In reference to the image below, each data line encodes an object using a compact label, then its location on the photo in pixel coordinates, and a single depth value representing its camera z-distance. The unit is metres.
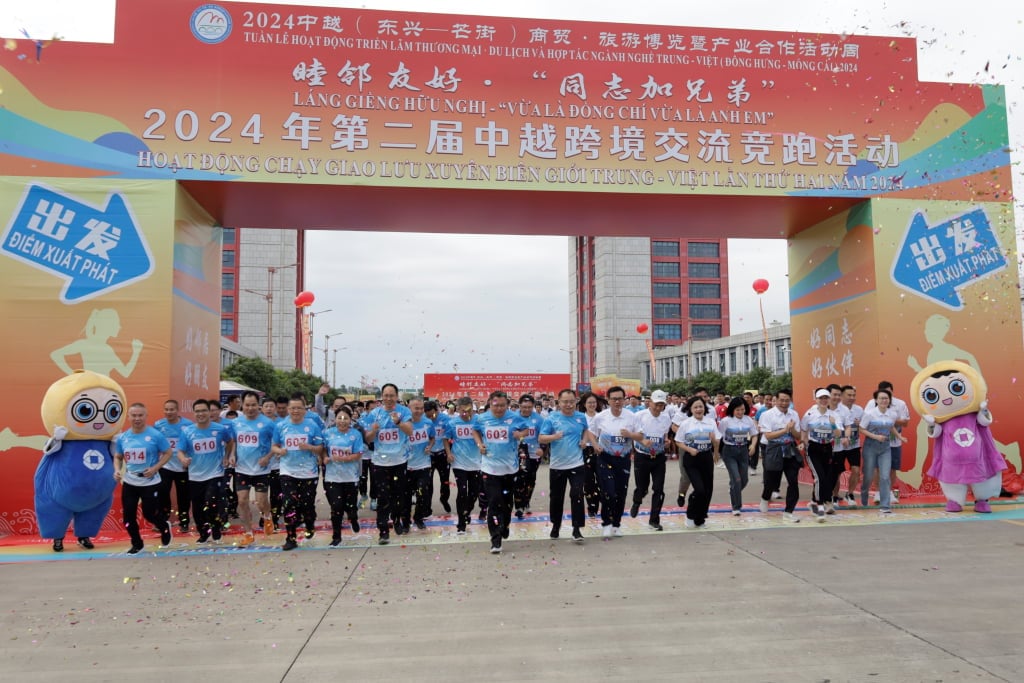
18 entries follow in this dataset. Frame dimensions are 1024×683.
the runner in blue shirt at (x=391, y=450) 7.59
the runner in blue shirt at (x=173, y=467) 7.39
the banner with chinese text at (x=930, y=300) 9.12
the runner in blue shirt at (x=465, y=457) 8.16
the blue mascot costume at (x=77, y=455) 6.90
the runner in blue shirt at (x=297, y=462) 7.11
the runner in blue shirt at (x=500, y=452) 7.04
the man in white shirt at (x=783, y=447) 8.19
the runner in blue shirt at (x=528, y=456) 7.82
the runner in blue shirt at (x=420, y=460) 8.07
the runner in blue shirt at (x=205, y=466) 7.39
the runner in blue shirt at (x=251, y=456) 7.31
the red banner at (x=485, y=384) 27.28
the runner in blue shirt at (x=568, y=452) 7.30
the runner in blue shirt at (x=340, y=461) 7.30
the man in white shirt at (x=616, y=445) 7.61
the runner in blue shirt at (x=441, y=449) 8.53
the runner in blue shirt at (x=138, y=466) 6.98
